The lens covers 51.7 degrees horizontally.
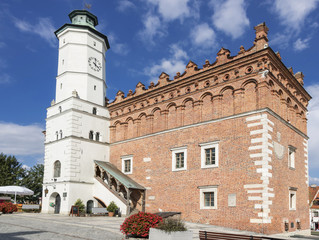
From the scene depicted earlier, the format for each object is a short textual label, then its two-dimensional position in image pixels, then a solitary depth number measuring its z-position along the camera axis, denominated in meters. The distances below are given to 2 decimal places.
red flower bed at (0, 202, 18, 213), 28.57
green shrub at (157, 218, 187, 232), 12.85
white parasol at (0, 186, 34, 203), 29.48
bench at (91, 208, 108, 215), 26.06
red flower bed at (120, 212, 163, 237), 14.14
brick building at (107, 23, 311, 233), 20.27
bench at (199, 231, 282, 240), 11.10
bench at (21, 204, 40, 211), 30.92
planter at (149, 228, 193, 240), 12.55
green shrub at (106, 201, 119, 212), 26.00
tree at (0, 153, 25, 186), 50.31
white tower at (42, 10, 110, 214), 28.34
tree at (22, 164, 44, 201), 48.59
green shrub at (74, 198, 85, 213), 27.16
